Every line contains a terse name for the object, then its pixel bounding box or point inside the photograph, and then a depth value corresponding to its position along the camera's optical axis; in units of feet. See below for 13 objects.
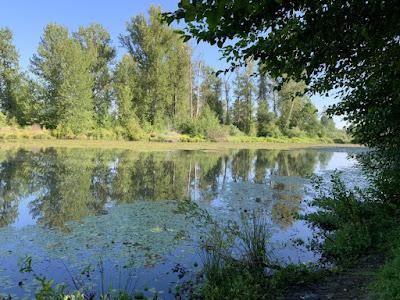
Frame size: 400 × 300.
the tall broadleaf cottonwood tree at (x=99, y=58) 146.02
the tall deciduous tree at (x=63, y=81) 119.14
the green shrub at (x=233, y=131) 170.09
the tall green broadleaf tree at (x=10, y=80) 131.75
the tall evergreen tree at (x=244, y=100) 198.18
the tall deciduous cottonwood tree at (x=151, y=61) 143.64
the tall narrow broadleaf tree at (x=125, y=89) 133.18
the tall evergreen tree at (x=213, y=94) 199.24
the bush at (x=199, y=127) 149.23
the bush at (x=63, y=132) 116.05
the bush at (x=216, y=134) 151.84
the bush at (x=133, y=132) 126.31
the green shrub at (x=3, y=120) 111.35
